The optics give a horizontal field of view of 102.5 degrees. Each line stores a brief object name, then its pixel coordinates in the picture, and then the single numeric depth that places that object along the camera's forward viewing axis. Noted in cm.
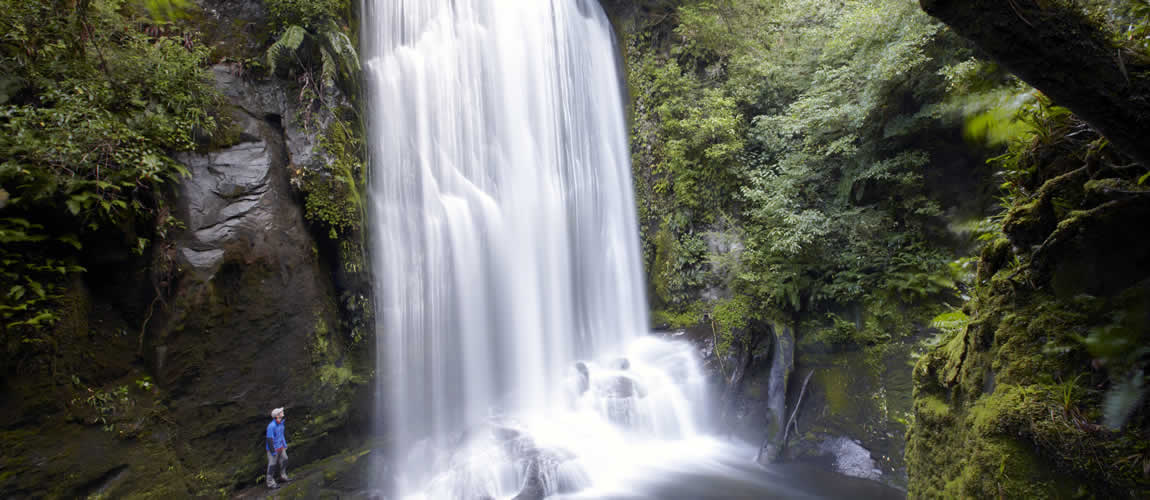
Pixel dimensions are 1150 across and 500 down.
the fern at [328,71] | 679
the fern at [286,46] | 641
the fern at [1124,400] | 209
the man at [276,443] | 566
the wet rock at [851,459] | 637
